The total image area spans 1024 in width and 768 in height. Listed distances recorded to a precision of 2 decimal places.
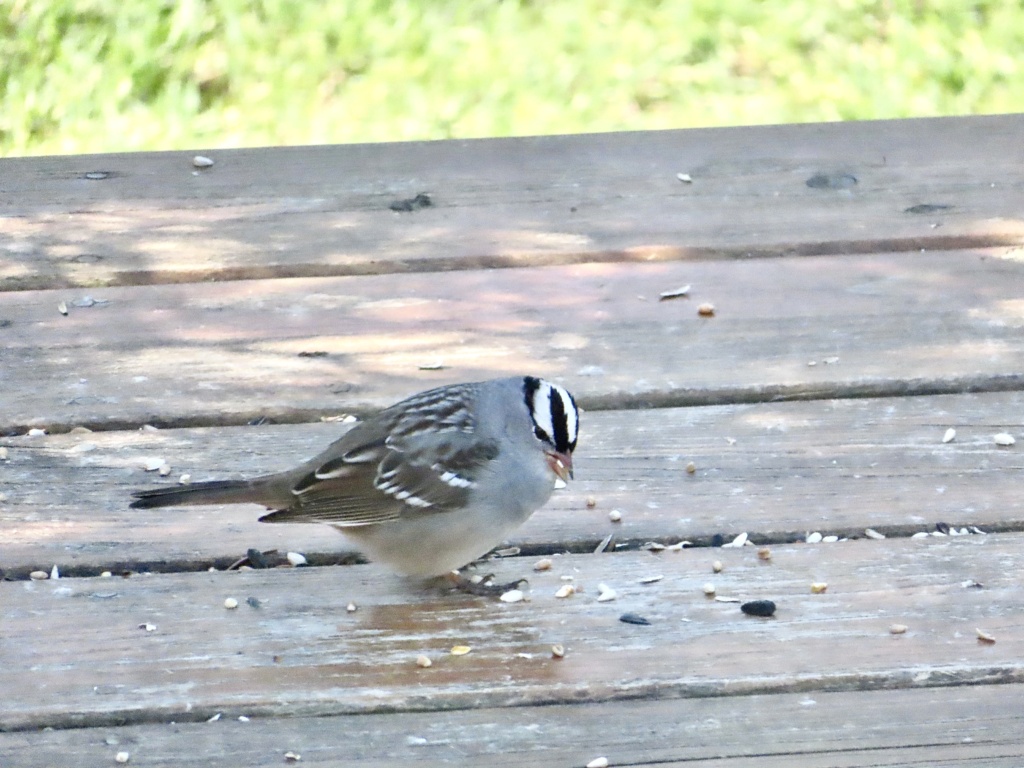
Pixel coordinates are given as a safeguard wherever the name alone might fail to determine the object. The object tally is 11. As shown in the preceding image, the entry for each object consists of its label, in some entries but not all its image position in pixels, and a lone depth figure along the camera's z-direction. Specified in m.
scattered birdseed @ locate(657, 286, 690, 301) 6.99
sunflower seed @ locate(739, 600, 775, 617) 5.11
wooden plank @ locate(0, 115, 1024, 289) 7.30
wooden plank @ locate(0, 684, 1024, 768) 4.45
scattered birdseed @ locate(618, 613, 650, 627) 5.10
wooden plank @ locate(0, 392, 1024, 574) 5.54
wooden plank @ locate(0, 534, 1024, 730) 4.75
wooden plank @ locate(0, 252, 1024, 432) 6.34
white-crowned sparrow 5.52
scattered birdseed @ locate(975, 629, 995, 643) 4.89
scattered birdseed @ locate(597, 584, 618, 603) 5.22
